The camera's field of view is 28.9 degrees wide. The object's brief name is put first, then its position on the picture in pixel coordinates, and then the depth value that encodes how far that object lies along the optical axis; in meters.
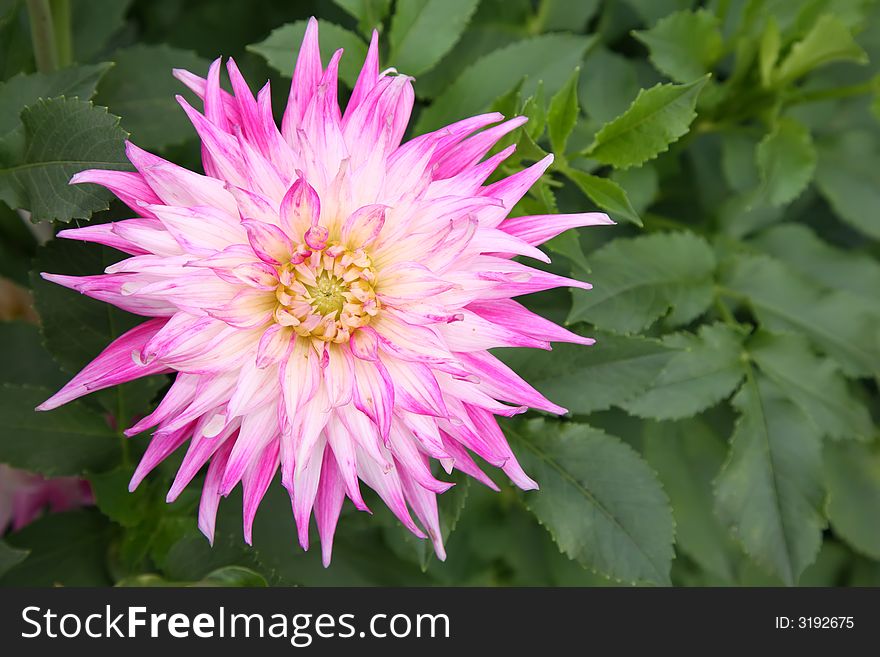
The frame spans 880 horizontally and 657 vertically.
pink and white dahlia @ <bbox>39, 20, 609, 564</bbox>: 0.45
